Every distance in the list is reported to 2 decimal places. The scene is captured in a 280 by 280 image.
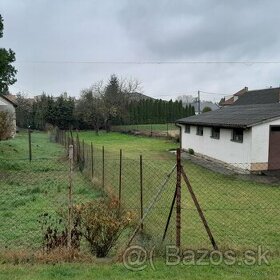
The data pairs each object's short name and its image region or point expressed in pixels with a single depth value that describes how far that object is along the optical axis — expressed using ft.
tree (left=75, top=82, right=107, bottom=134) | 165.58
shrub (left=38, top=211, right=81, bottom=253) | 17.81
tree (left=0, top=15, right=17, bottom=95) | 53.26
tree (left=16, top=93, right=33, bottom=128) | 180.04
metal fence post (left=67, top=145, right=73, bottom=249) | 17.25
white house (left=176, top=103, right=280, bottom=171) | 57.06
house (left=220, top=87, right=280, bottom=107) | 146.84
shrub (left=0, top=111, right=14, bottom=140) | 66.37
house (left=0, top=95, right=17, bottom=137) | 130.09
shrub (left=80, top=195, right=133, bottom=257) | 17.66
